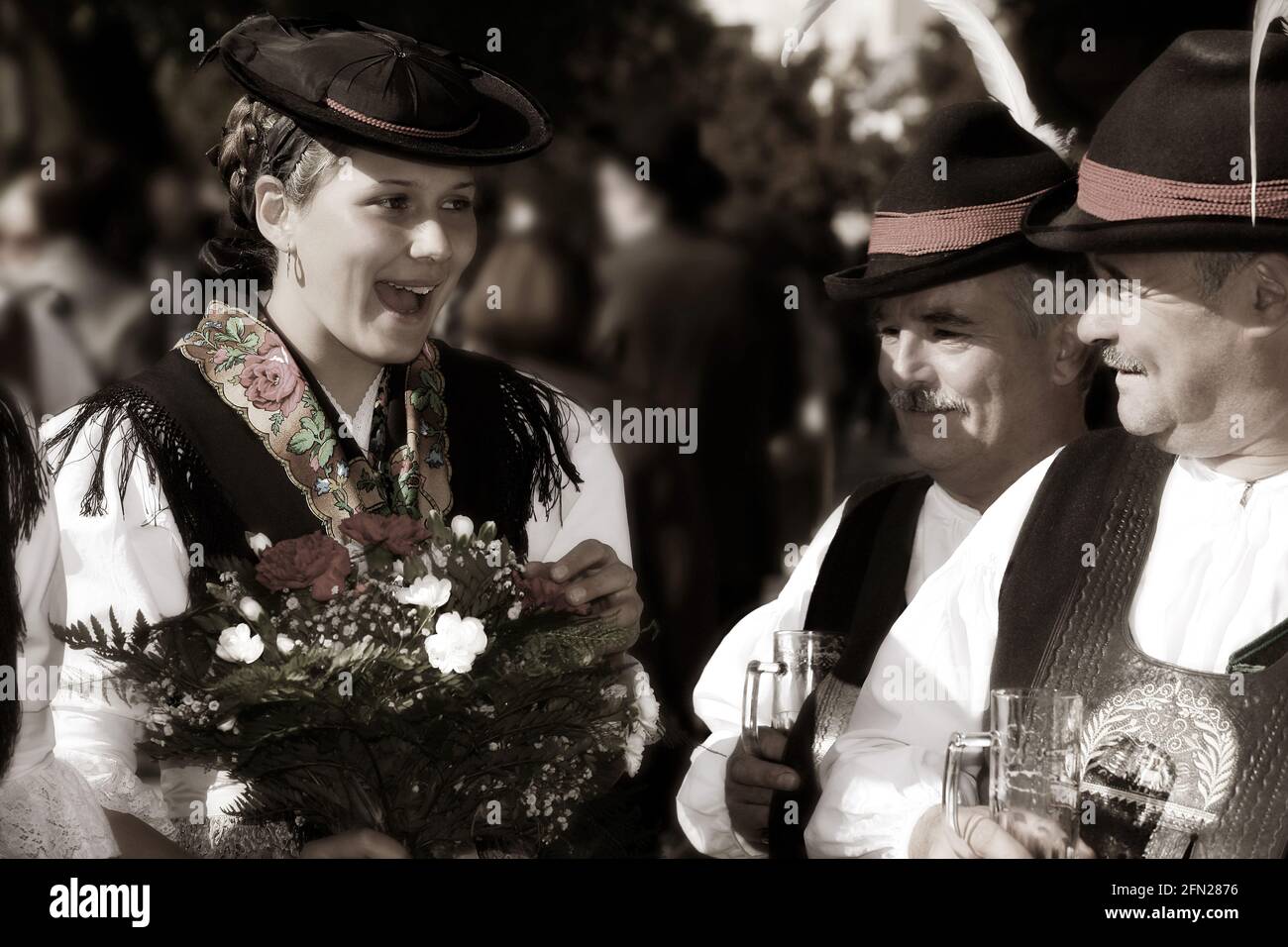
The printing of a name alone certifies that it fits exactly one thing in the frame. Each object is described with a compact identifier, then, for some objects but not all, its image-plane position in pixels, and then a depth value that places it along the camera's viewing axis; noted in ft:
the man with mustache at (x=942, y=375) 11.57
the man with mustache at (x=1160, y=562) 9.37
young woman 9.89
